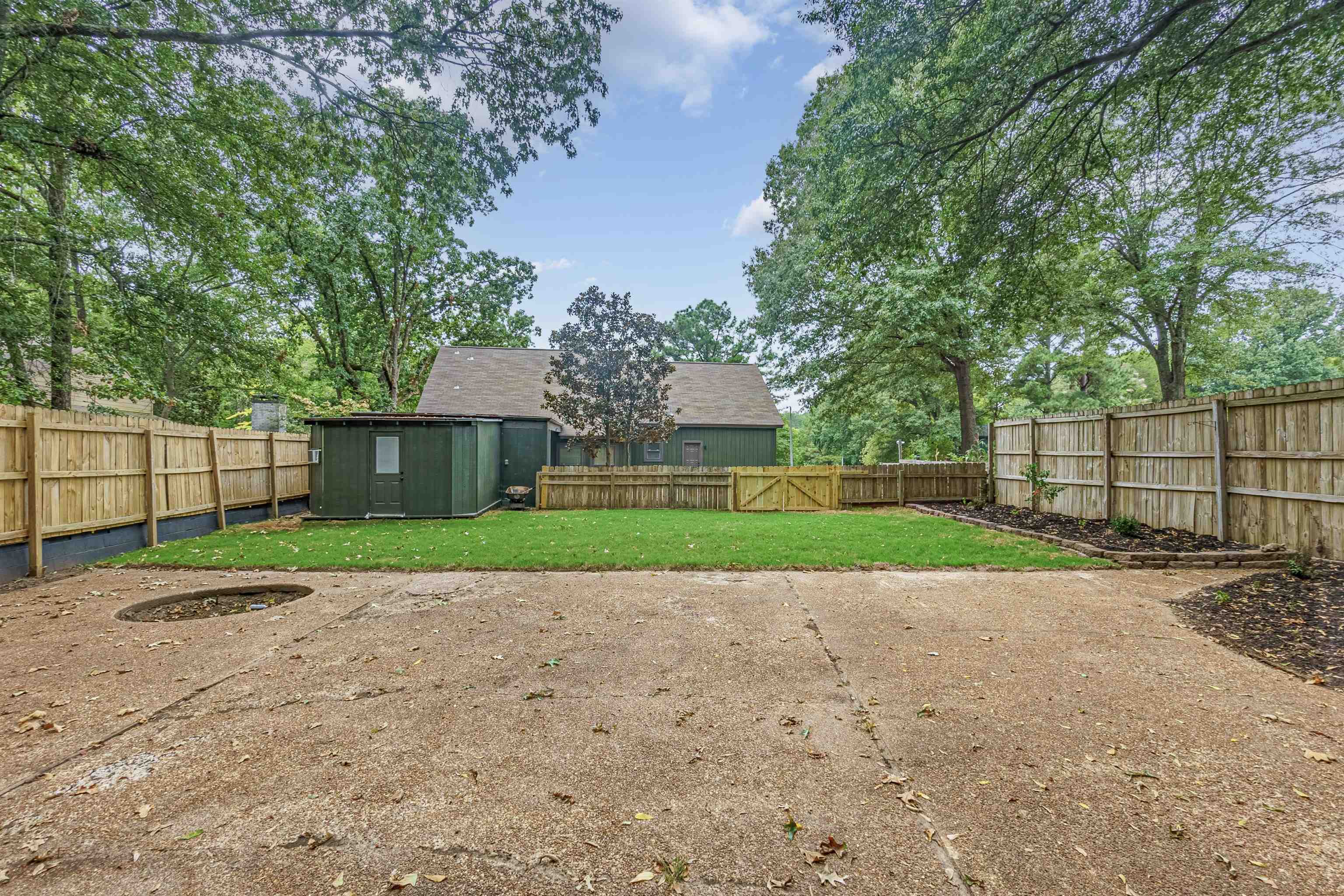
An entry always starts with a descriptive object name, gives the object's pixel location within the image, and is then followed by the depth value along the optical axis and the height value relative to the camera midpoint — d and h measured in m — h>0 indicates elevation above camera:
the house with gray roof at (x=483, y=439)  11.68 +0.22
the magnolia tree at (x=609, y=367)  15.27 +2.41
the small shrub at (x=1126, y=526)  7.65 -1.38
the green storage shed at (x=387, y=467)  11.59 -0.45
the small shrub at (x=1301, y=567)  5.14 -1.37
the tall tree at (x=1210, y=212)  6.76 +4.08
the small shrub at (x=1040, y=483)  10.11 -0.88
